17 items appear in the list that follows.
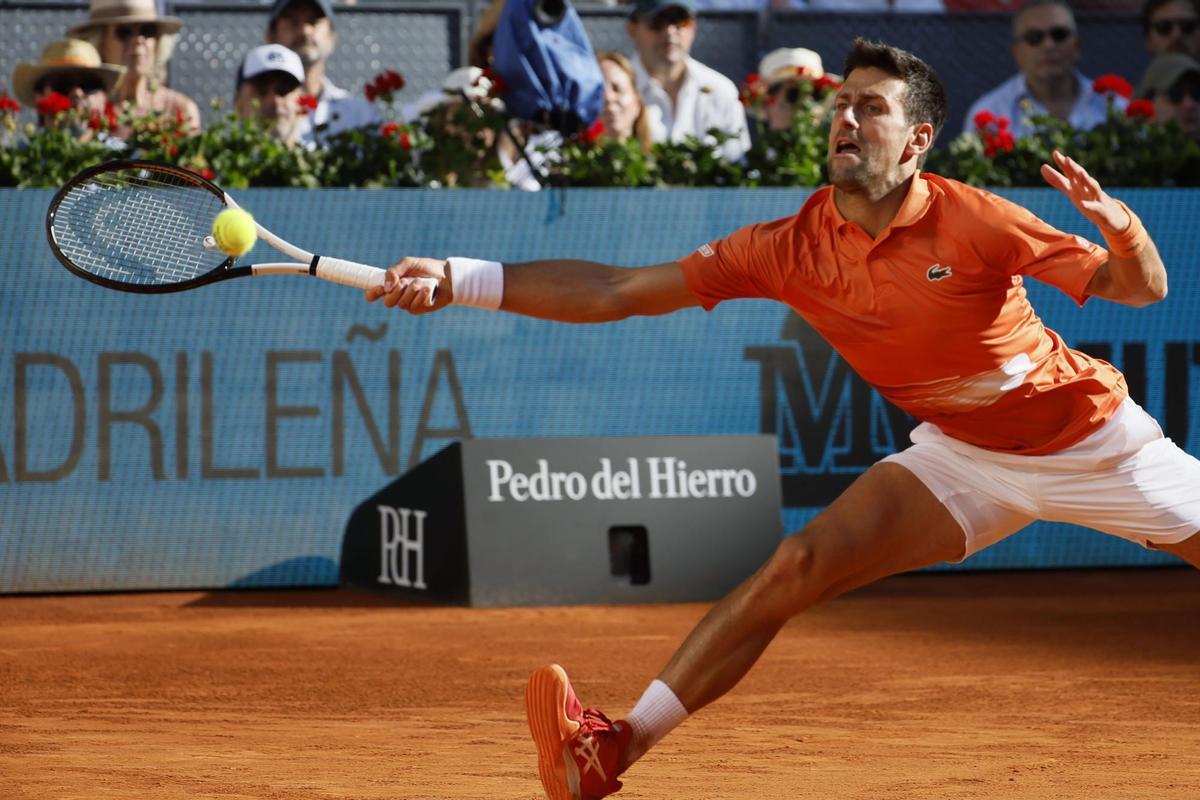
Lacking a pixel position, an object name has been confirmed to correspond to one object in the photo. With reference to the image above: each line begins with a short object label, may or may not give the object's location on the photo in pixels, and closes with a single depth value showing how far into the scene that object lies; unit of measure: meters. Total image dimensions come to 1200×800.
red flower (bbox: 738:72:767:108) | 17.11
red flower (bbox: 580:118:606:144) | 16.53
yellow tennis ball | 8.74
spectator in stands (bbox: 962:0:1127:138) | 19.66
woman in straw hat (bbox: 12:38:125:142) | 17.48
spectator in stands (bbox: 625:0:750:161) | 19.27
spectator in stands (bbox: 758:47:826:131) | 17.31
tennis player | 7.87
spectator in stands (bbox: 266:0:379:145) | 18.77
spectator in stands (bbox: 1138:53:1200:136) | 19.08
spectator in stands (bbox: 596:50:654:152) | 17.89
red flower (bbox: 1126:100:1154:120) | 17.22
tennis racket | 9.16
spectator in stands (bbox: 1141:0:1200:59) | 20.30
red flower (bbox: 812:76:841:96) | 17.16
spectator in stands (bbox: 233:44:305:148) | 17.47
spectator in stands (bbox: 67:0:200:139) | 18.44
